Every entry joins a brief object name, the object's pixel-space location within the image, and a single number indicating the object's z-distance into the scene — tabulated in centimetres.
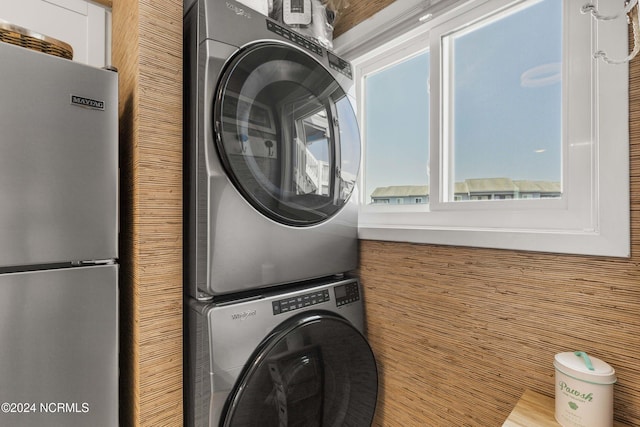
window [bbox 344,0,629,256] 82
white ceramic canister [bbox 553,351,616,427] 70
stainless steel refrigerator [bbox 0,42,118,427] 70
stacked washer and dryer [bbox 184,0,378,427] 88
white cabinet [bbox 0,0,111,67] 132
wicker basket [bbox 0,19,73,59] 77
